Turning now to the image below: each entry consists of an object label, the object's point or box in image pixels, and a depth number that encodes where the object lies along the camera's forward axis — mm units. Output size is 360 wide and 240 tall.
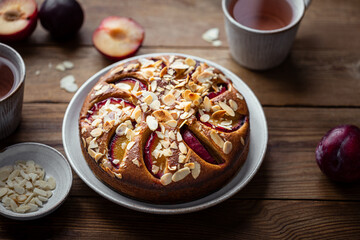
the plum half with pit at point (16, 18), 1792
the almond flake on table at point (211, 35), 1931
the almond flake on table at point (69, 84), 1723
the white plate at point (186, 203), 1292
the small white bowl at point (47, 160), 1374
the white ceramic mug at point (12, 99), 1426
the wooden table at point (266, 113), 1377
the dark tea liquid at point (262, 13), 1749
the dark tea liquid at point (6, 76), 1503
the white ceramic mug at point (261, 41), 1657
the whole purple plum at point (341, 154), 1405
